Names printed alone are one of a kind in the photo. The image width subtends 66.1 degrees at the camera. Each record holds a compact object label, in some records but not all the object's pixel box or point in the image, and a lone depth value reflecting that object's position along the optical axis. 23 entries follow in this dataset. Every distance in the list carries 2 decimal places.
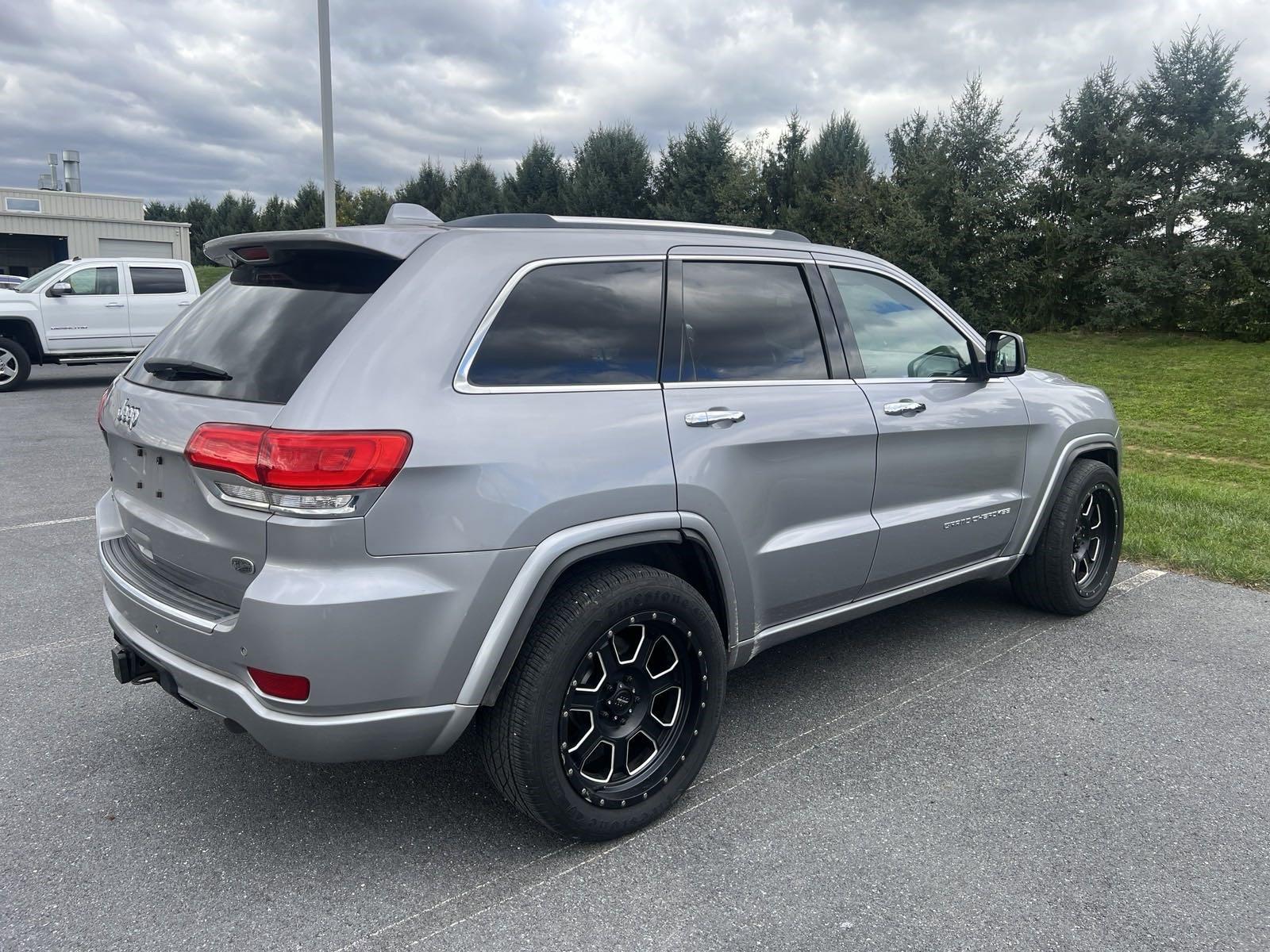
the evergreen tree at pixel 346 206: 48.05
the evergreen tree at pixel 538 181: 34.16
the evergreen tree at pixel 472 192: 36.03
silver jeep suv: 2.44
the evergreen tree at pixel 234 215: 51.50
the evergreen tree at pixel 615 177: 31.12
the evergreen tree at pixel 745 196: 26.89
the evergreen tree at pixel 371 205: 44.47
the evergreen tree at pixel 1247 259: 17.97
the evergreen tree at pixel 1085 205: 19.78
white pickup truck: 13.97
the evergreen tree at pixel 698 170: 28.66
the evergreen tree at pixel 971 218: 21.44
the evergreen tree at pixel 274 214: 47.16
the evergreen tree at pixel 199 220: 56.41
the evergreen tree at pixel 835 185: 24.38
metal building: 37.97
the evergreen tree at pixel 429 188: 39.28
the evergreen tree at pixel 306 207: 44.66
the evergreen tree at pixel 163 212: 63.34
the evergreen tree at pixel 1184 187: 18.61
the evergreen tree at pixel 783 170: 27.44
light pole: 12.39
